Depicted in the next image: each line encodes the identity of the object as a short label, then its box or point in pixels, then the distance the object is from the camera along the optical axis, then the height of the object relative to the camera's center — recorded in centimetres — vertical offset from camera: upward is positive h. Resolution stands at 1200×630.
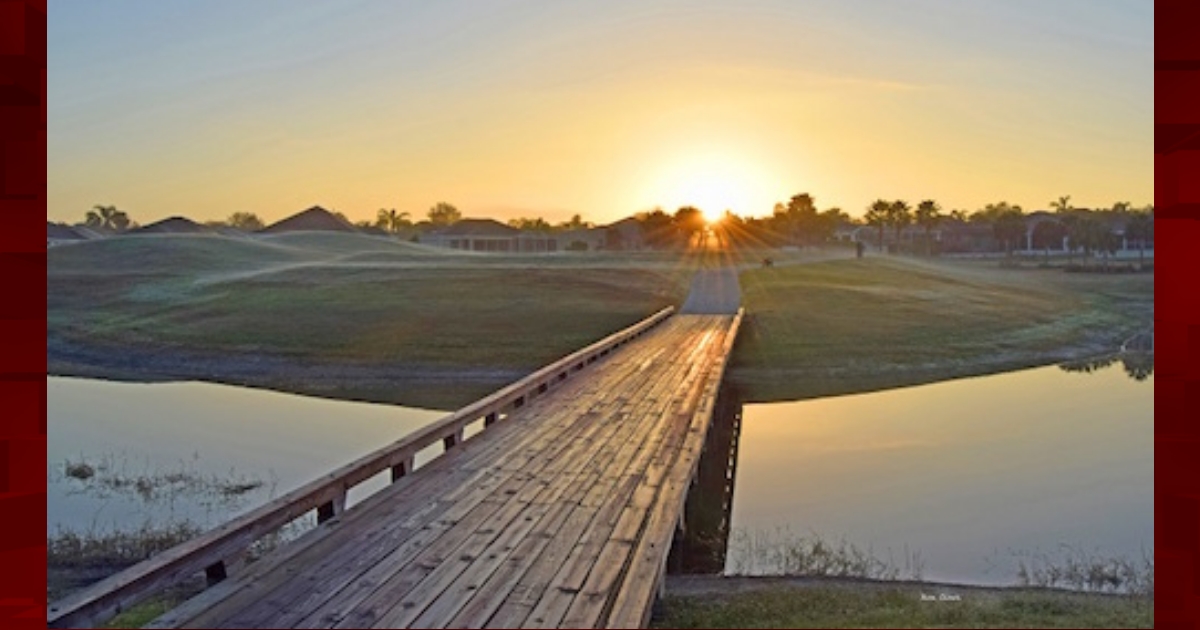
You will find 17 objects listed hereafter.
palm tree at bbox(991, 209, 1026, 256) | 9831 +616
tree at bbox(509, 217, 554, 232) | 13232 +922
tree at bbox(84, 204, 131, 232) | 14938 +1094
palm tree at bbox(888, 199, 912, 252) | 11412 +920
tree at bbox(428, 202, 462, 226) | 17685 +1431
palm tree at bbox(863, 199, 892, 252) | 11694 +957
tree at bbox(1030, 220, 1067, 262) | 9631 +572
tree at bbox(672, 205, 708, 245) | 10212 +738
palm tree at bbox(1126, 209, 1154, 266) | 8212 +534
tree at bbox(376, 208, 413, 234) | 16285 +1164
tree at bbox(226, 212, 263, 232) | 17775 +1269
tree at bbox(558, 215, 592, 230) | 15532 +1146
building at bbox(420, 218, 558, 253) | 11219 +593
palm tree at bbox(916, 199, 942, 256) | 11275 +899
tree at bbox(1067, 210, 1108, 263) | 8131 +487
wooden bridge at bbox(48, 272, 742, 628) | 602 -205
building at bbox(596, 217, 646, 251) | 10844 +616
